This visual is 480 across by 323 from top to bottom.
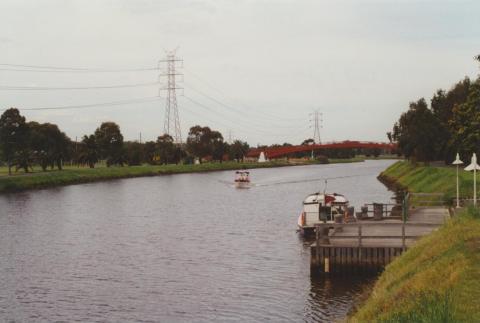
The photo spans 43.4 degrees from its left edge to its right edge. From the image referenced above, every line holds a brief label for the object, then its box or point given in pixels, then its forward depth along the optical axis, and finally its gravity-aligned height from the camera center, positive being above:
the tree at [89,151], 148.50 +2.82
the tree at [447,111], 83.38 +7.66
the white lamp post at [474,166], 37.97 -0.31
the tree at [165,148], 172.88 +4.06
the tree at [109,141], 149.50 +5.27
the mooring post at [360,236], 30.78 -3.86
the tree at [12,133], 109.19 +5.42
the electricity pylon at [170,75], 152.31 +22.60
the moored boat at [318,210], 44.34 -3.70
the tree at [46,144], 125.16 +4.00
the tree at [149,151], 175.88 +3.26
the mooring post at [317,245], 31.47 -4.42
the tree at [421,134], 92.12 +4.24
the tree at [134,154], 167.38 +2.36
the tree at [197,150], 198.62 +3.96
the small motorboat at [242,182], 107.74 -3.70
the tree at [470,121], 50.19 +3.73
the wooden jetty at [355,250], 30.83 -4.58
